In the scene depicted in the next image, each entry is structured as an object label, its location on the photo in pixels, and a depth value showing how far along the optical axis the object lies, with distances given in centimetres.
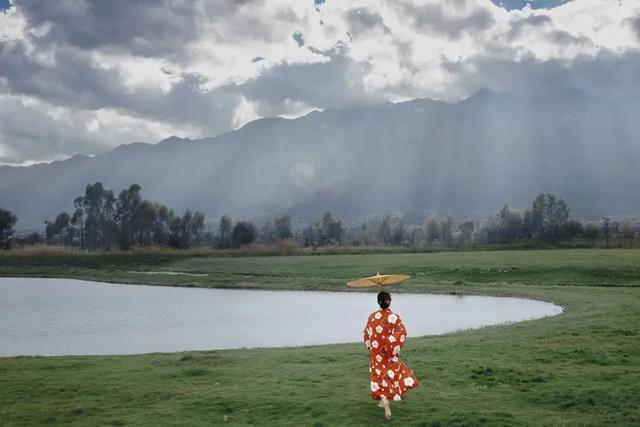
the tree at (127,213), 17312
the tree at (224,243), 17238
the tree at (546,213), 18075
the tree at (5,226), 15588
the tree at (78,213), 18869
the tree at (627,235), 10975
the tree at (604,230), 12319
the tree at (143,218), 17238
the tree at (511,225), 18400
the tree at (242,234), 17350
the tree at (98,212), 19562
